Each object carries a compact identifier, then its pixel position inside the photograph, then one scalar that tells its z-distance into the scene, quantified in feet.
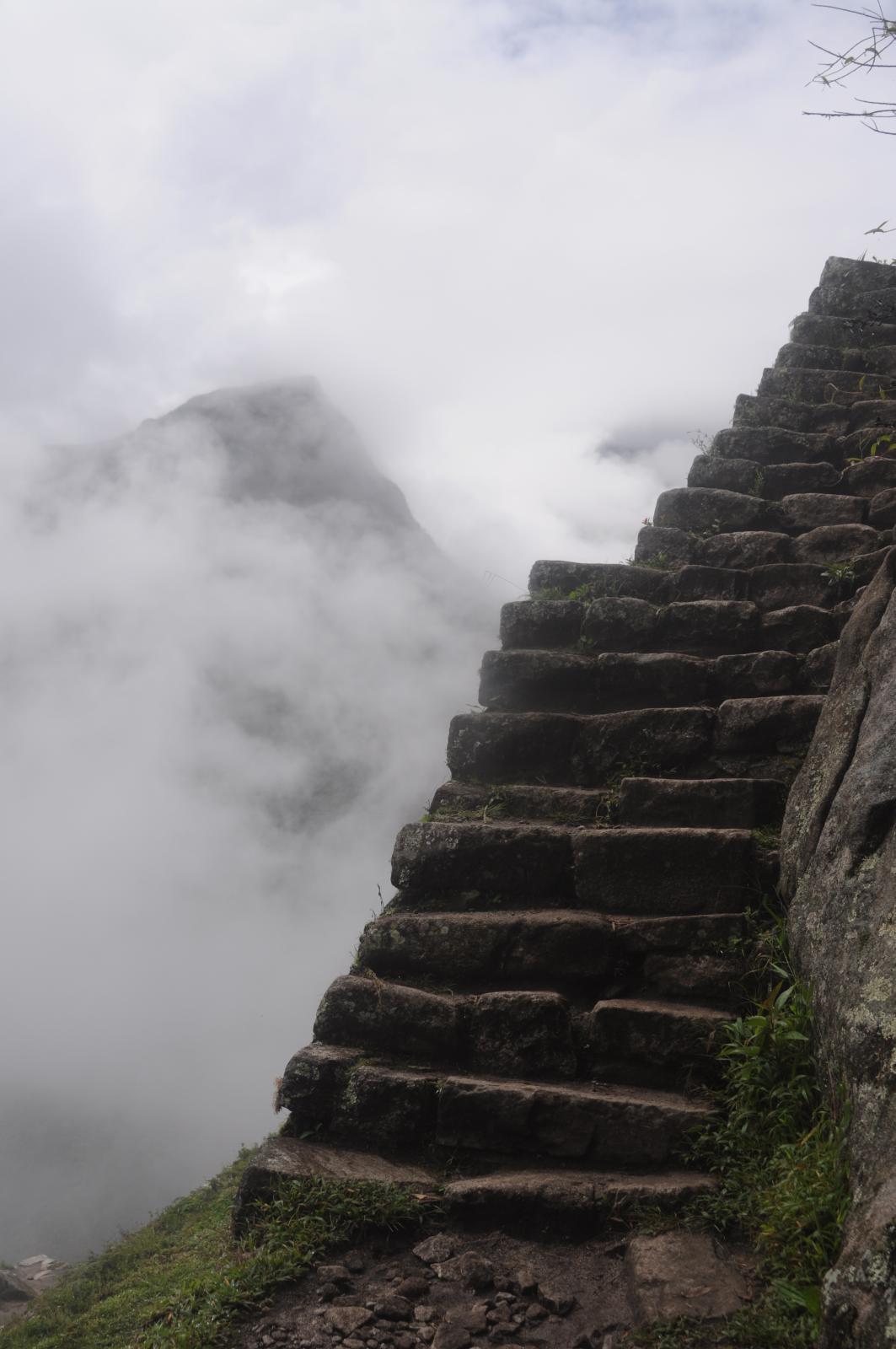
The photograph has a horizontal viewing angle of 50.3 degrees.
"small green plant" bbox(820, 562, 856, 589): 16.22
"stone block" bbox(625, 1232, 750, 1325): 8.04
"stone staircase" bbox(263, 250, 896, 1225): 10.57
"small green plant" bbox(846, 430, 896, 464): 18.85
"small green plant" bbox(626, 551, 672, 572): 18.20
